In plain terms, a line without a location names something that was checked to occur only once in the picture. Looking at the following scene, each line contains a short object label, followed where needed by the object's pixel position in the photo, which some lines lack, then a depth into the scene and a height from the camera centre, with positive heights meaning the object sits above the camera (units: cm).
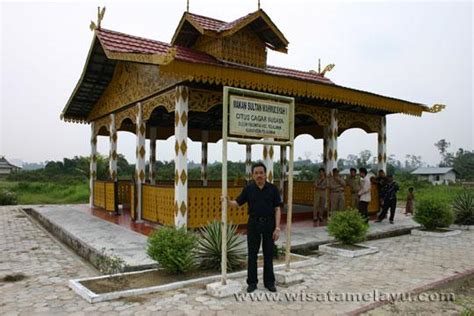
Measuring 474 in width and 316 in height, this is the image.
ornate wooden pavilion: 802 +172
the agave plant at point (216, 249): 584 -119
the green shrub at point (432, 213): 1006 -111
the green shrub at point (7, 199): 1886 -156
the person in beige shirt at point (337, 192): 1027 -61
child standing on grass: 1366 -117
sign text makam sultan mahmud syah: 507 +67
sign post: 501 +61
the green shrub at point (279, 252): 649 -141
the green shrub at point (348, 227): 744 -109
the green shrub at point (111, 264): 544 -140
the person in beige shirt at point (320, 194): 1042 -68
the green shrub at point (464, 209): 1108 -111
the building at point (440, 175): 6562 -96
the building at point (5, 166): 6082 +1
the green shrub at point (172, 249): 540 -111
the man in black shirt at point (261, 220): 488 -64
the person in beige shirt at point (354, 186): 1059 -46
